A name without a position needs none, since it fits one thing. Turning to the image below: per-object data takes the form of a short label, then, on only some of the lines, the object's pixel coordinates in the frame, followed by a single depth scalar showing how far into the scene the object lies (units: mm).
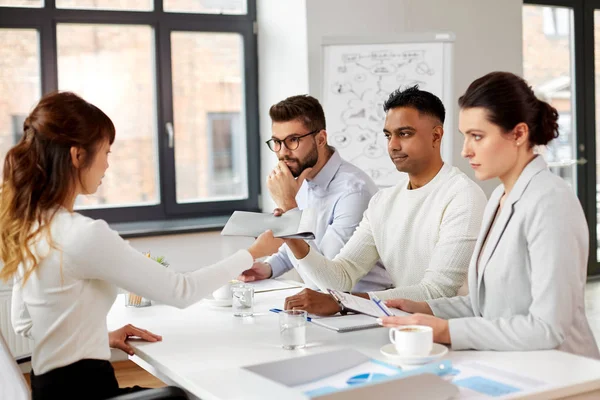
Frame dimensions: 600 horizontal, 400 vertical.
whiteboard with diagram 4555
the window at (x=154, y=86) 4586
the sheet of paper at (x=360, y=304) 1992
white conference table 1534
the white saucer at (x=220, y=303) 2432
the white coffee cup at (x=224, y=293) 2426
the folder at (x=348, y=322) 2018
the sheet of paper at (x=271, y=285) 2742
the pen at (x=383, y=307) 1998
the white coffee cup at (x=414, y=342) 1650
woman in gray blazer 1718
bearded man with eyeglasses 3043
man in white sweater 2377
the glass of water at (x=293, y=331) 1854
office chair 1635
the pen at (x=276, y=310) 2325
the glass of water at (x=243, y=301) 2279
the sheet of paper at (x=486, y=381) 1461
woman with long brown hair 1746
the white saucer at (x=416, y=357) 1650
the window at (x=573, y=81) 6148
